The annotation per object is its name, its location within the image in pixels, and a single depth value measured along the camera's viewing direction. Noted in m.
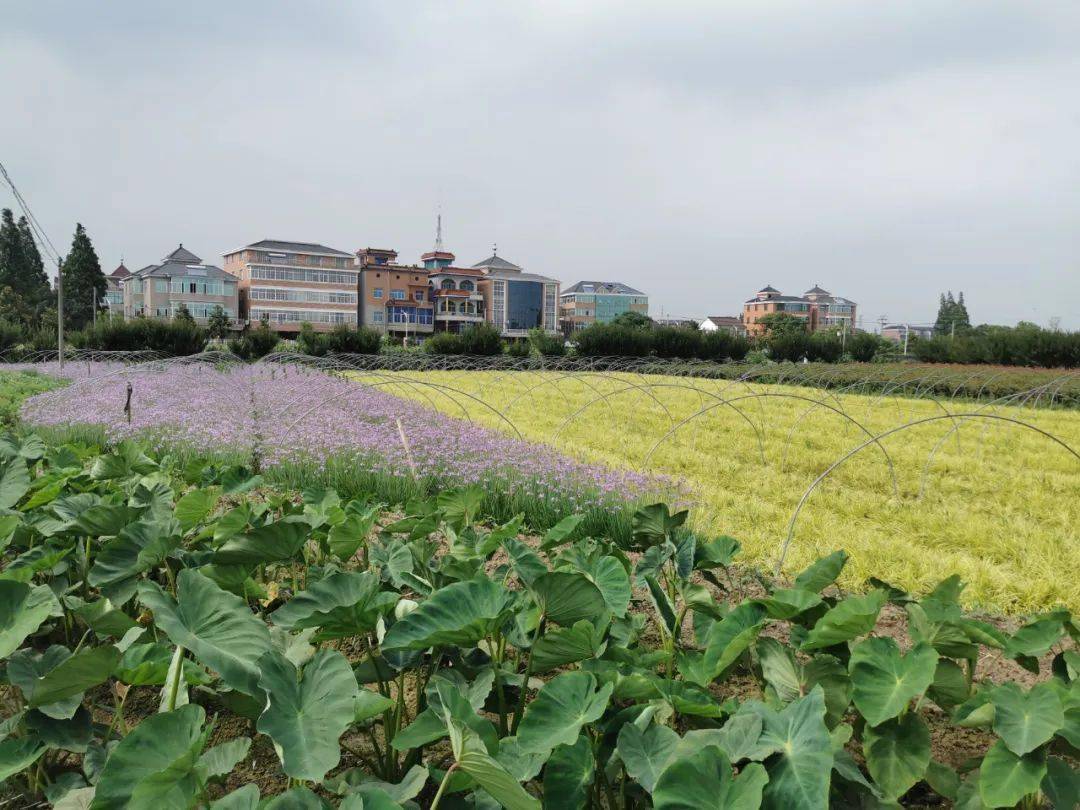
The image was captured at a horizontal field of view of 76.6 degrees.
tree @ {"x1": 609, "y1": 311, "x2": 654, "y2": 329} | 67.88
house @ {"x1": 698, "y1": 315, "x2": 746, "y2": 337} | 98.38
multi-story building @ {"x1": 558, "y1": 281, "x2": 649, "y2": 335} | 85.94
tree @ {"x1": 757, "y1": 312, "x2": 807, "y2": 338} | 62.12
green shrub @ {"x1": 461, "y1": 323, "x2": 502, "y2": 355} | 33.06
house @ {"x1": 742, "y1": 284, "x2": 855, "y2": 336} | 93.50
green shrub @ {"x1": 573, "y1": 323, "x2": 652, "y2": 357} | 33.75
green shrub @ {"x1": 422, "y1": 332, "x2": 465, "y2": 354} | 33.19
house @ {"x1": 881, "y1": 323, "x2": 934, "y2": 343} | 106.53
